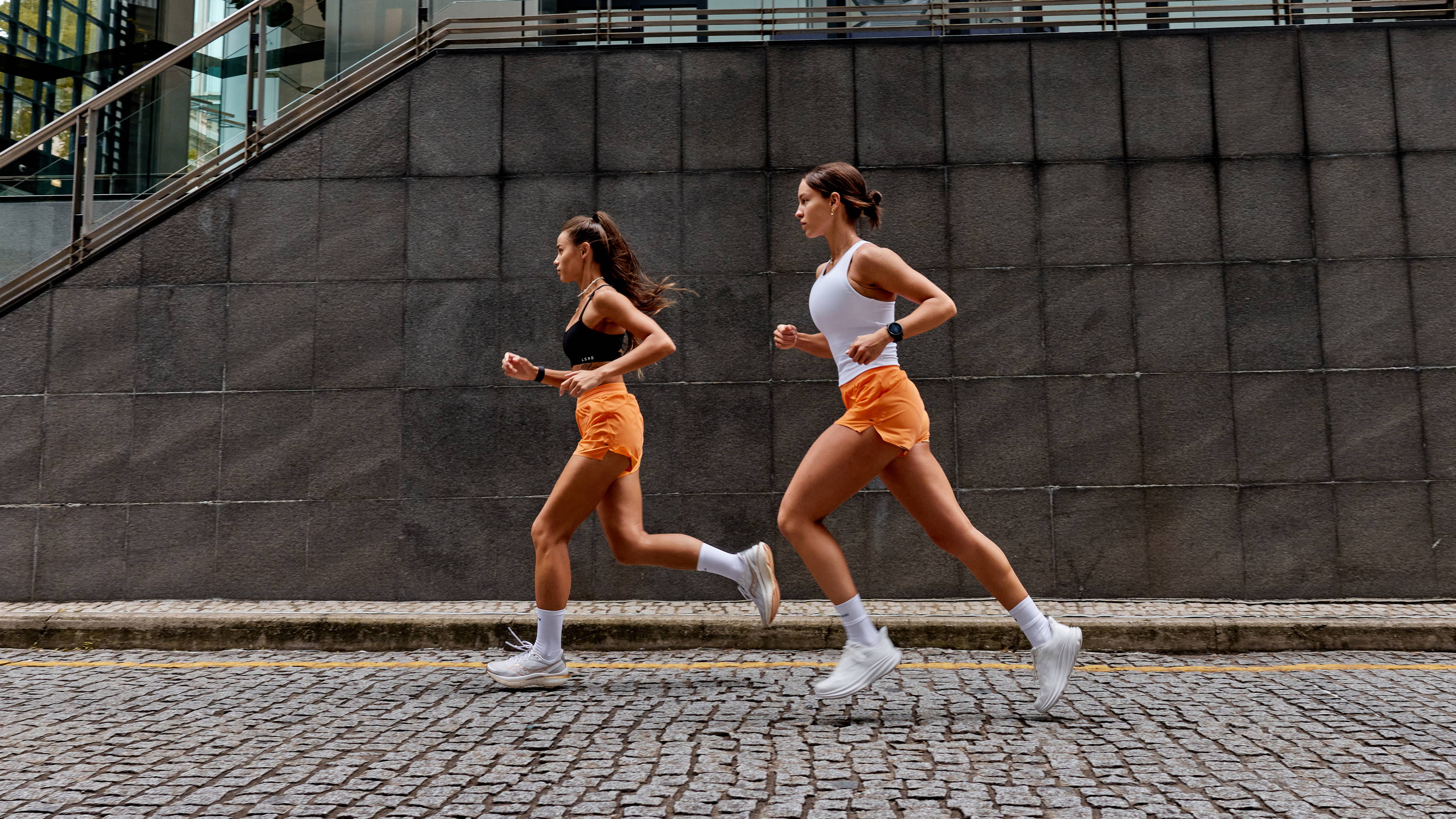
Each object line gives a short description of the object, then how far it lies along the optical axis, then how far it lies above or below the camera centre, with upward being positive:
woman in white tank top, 3.66 +0.06
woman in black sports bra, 4.27 +0.14
